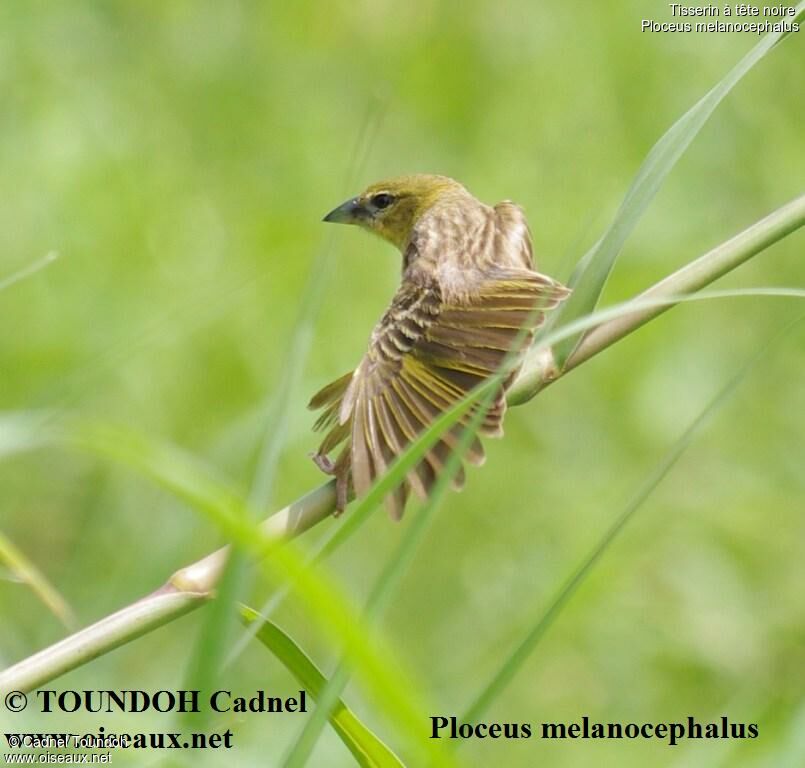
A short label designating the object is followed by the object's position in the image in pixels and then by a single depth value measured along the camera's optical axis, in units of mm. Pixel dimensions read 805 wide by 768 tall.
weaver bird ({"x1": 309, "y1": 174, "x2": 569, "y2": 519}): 5355
